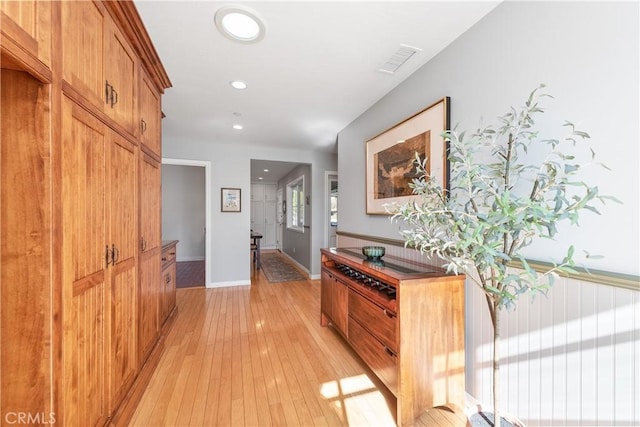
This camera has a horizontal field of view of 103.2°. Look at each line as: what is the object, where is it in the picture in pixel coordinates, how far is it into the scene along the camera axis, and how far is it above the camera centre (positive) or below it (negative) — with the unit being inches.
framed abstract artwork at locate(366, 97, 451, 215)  75.4 +20.4
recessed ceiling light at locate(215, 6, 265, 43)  61.7 +48.6
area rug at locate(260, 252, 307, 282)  198.5 -52.4
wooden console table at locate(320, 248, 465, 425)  59.6 -31.1
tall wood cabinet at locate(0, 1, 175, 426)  35.1 +0.0
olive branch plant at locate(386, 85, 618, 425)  34.1 +0.0
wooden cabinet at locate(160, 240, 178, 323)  104.6 -31.1
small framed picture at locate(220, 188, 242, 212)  178.5 +7.8
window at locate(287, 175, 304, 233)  240.4 +7.2
